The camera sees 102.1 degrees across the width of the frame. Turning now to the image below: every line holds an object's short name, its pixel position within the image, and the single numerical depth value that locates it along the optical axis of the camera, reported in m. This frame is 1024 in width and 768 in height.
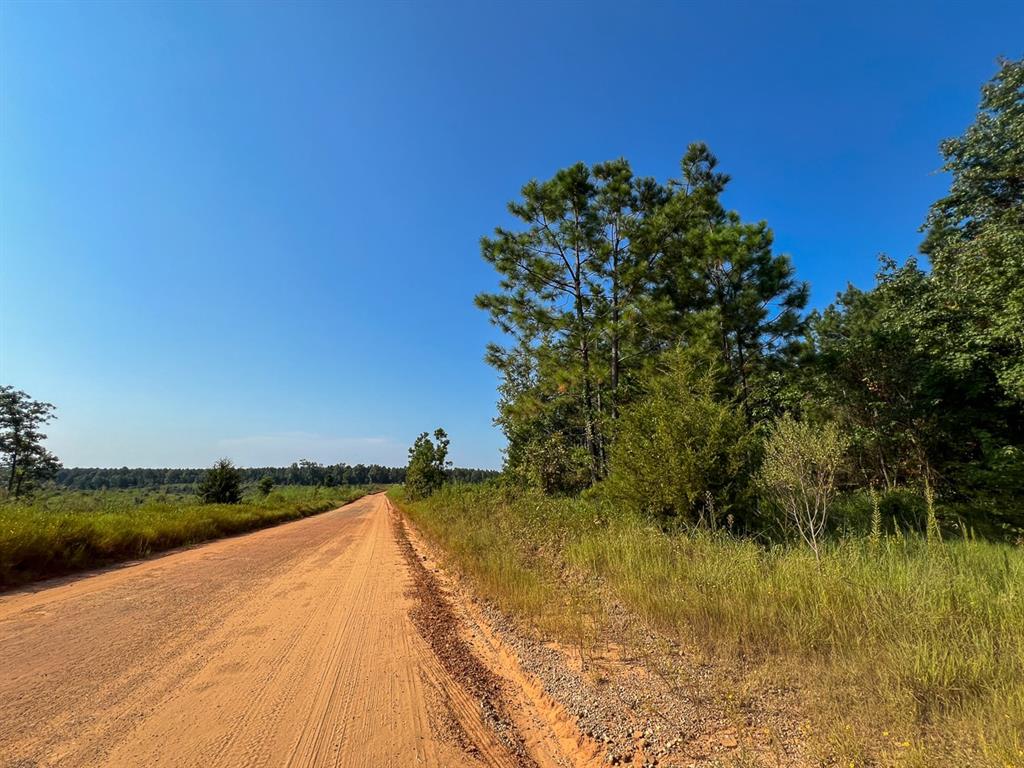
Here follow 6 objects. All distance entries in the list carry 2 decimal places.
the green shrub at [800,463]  6.40
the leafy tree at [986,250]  10.34
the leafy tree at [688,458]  7.69
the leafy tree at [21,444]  32.69
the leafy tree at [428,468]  34.47
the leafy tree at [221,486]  34.72
